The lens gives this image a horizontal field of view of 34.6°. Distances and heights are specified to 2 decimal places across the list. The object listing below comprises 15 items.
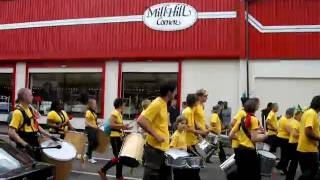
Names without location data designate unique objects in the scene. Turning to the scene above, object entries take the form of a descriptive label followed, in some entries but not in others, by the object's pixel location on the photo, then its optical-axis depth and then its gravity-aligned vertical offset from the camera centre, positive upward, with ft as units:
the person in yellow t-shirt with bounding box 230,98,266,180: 27.17 -2.67
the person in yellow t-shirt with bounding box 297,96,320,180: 27.53 -2.69
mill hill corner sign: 69.51 +10.42
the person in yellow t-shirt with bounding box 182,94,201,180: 31.58 -1.91
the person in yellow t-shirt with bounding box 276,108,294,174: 37.73 -3.45
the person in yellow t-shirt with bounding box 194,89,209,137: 32.55 -1.57
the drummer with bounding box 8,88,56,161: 26.60 -1.71
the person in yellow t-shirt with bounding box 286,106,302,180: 33.01 -3.50
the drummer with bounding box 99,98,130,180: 35.63 -2.46
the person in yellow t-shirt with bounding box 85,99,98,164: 41.42 -2.62
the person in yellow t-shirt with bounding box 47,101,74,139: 38.58 -2.19
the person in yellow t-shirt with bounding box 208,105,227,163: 42.19 -2.87
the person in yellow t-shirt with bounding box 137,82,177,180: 23.03 -1.91
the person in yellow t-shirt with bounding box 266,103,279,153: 43.34 -2.74
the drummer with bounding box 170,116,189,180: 28.55 -2.46
